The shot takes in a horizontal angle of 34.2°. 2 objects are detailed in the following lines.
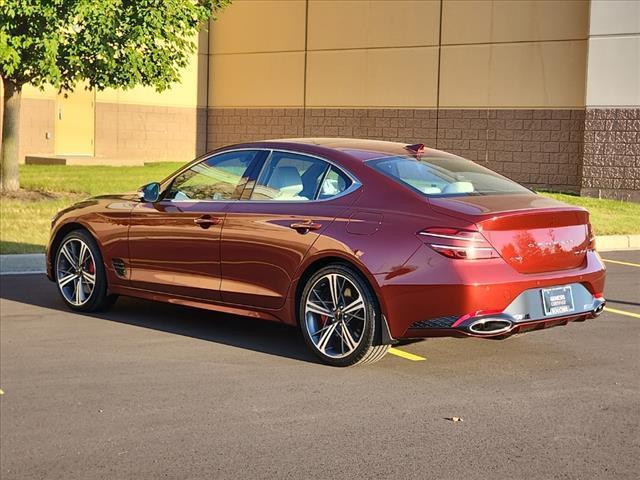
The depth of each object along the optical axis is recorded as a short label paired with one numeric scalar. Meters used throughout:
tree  15.60
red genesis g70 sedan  6.74
